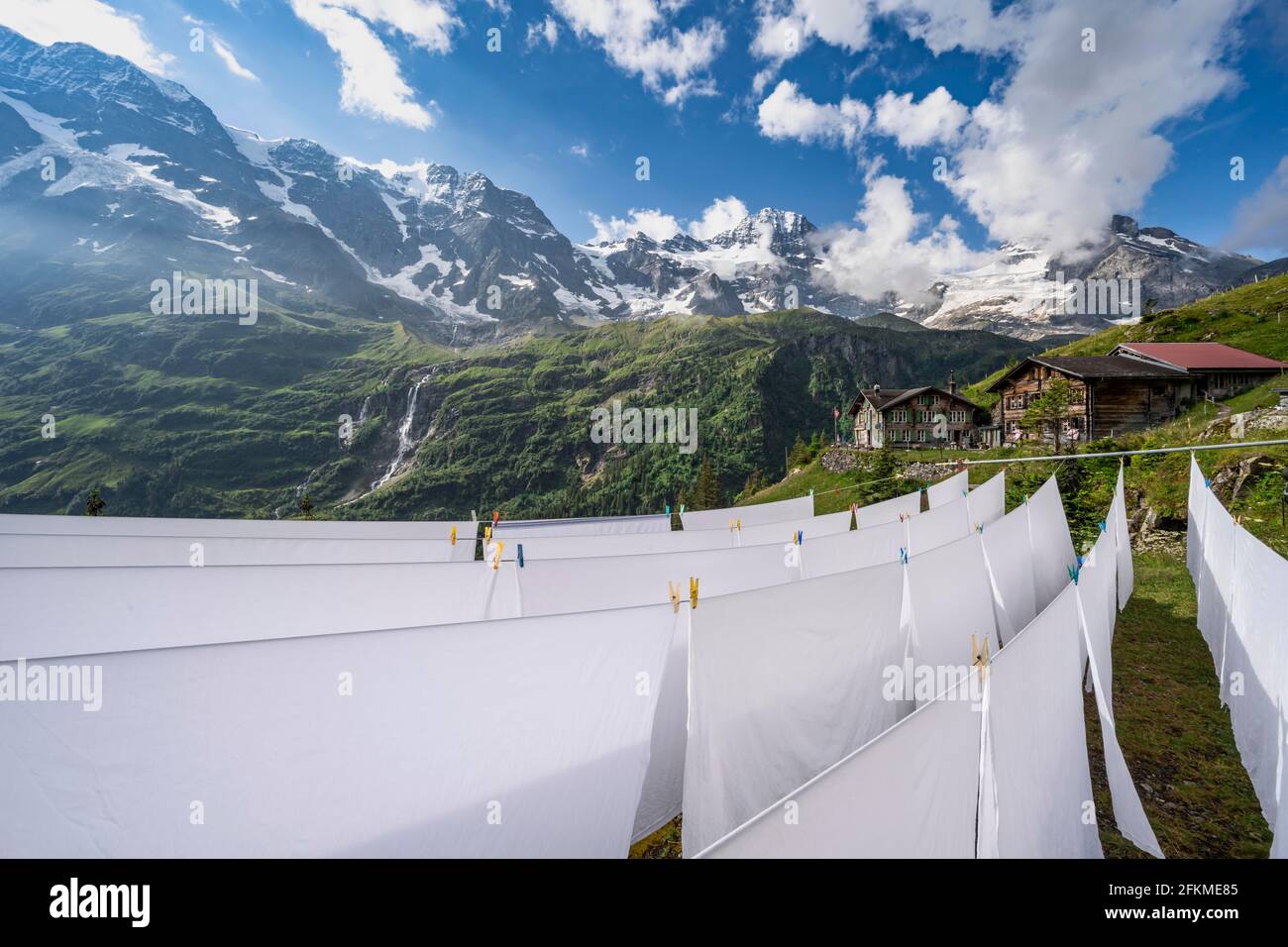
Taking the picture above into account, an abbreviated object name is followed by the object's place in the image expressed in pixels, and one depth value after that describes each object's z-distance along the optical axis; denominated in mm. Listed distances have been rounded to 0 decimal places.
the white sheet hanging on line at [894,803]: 1929
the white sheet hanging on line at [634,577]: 4742
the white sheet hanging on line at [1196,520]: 7180
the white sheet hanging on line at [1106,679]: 3762
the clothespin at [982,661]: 2584
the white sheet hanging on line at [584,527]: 7613
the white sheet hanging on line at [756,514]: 9906
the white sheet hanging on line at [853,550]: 6441
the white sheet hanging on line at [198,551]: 5336
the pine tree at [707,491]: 49562
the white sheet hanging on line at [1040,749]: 2725
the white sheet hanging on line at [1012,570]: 6258
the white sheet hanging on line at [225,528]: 5977
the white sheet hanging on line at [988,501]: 9023
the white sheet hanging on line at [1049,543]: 7668
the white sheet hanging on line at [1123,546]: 7523
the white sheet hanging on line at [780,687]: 3494
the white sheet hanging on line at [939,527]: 7555
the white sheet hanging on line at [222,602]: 3572
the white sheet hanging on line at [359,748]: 2027
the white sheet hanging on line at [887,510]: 9086
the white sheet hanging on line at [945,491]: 10145
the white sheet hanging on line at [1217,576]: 5488
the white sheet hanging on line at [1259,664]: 3865
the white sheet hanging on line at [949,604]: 4898
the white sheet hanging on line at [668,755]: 4051
